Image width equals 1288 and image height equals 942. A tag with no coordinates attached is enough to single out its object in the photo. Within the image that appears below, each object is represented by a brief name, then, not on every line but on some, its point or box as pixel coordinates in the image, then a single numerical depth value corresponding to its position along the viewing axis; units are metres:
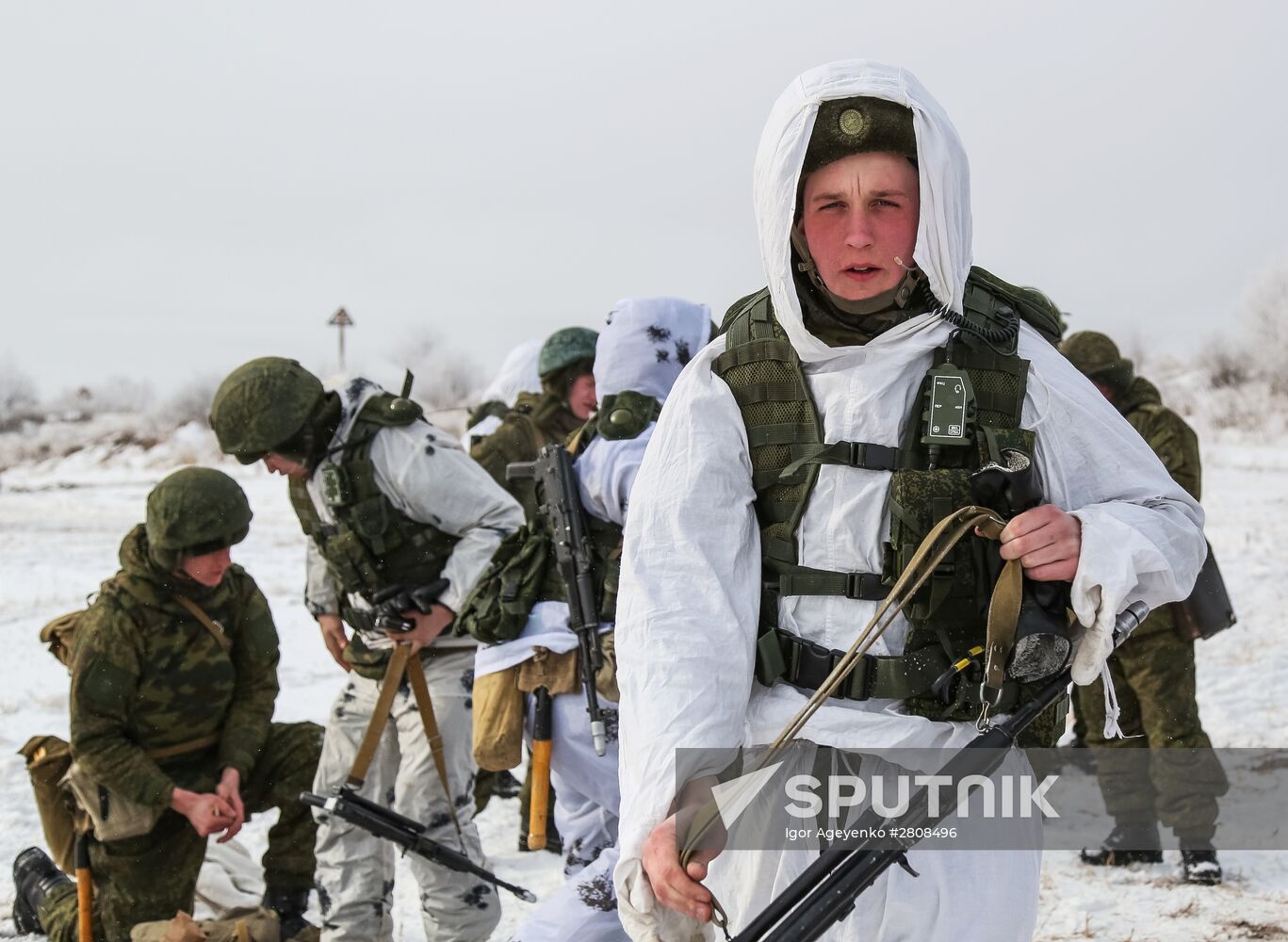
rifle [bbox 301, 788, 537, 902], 4.01
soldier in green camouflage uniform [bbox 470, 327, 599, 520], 5.85
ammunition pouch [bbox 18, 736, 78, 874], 4.34
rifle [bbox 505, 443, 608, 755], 3.67
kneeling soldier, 4.23
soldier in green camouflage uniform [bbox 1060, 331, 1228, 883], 4.69
